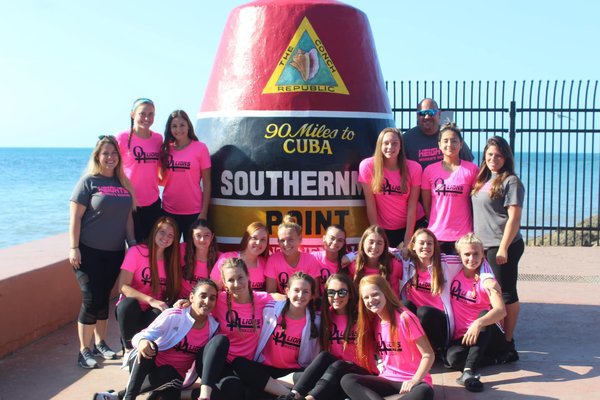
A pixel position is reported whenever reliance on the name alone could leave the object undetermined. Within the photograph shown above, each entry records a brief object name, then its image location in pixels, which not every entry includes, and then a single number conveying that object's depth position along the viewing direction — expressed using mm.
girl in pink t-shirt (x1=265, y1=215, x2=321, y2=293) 5691
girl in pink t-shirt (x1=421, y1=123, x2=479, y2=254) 6023
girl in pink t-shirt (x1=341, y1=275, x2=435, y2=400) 4742
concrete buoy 6164
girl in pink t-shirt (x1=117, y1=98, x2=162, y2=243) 6168
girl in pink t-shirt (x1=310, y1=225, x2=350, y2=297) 5746
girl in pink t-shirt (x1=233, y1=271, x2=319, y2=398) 5211
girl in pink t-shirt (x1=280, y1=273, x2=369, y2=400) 4852
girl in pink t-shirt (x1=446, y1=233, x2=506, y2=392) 5438
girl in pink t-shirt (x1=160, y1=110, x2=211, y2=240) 6168
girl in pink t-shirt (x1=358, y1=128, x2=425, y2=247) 6031
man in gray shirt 6648
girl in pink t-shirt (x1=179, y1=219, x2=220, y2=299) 5676
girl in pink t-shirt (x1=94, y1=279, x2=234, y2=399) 4797
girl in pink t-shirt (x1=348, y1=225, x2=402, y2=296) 5559
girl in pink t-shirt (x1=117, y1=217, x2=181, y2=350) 5586
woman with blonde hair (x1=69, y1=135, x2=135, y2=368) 5785
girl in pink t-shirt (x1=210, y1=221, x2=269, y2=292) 5676
